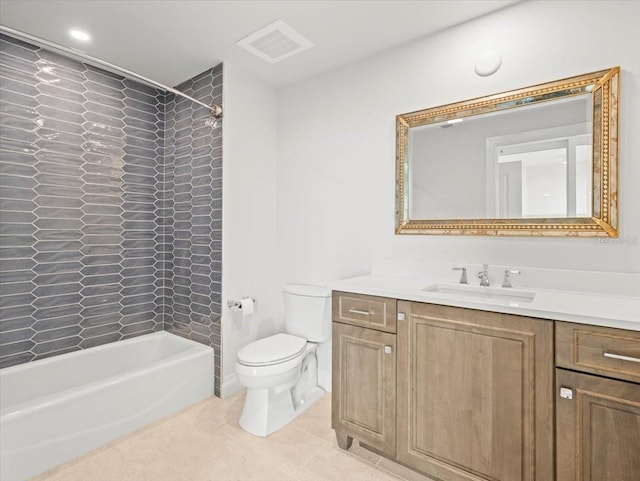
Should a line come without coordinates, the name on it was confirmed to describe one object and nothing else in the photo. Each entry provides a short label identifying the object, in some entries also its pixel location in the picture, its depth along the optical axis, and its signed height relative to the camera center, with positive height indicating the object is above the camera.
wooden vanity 1.13 -0.63
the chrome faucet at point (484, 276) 1.78 -0.22
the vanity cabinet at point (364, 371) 1.64 -0.69
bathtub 1.64 -0.94
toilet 2.02 -0.80
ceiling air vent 2.01 +1.24
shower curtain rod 1.49 +0.94
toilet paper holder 2.46 -0.49
